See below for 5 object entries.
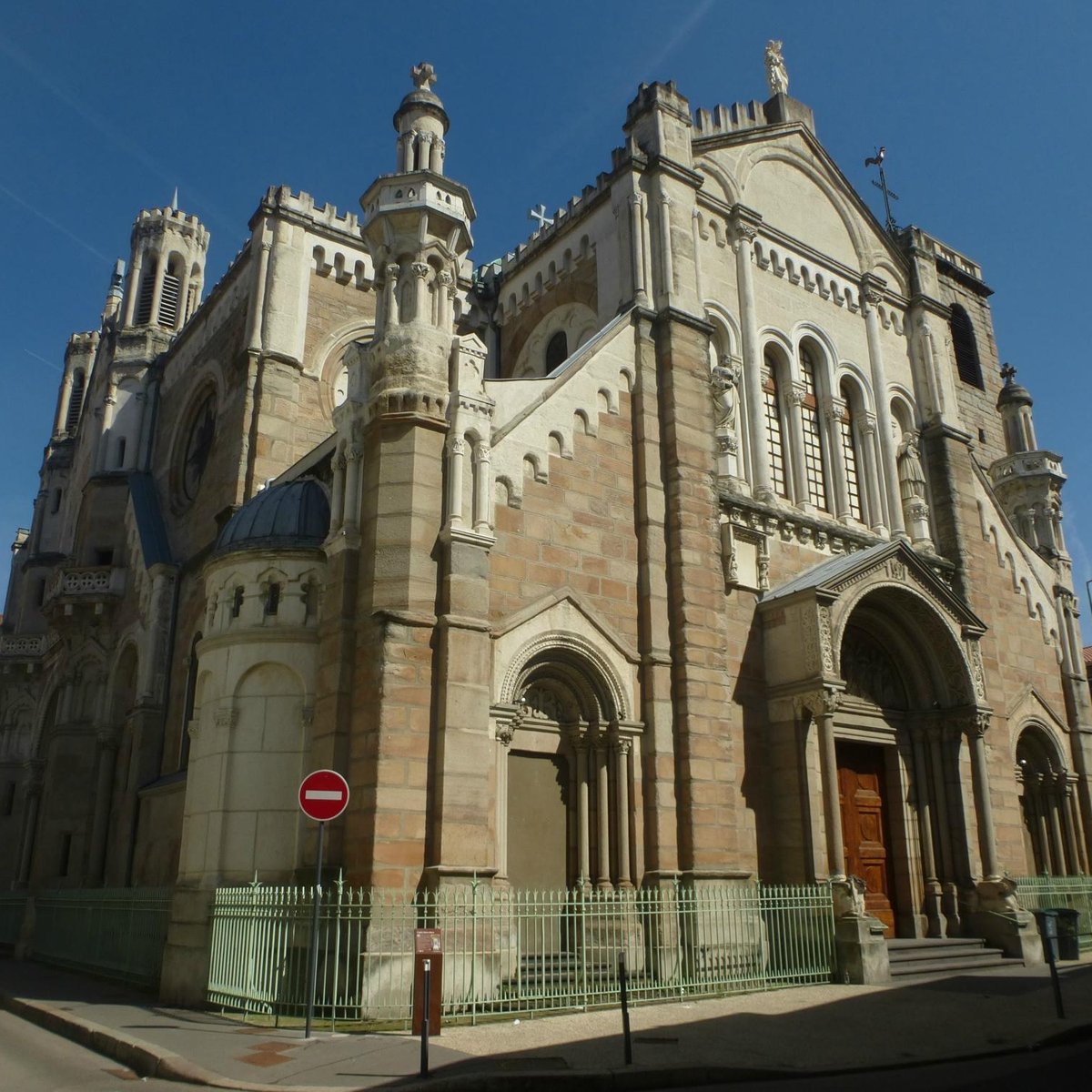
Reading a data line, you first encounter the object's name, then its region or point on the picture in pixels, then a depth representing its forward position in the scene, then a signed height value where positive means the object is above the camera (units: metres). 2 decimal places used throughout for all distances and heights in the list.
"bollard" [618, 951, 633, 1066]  9.46 -1.04
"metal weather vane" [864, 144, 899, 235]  30.16 +20.48
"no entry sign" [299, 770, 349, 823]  11.39 +1.06
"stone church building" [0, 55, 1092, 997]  14.82 +5.50
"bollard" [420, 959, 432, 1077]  9.01 -1.25
